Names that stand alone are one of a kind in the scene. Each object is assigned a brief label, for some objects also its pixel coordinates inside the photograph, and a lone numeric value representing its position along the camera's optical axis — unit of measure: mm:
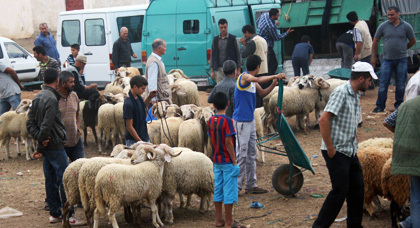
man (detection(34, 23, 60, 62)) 16022
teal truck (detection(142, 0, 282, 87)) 15617
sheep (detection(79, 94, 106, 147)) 11484
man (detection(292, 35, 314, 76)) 14531
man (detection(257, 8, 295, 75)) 13352
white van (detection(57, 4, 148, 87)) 17625
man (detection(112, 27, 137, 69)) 14841
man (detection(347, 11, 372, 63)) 13672
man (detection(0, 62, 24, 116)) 11391
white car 19120
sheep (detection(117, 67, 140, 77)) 13806
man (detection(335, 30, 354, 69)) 14688
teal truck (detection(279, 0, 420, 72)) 15604
